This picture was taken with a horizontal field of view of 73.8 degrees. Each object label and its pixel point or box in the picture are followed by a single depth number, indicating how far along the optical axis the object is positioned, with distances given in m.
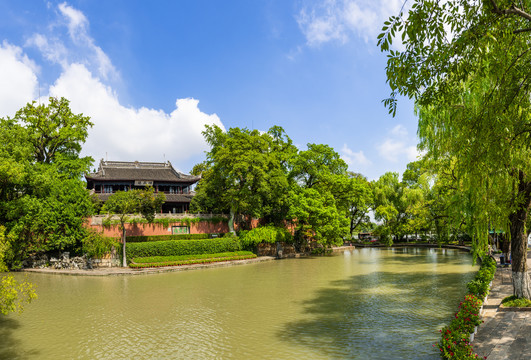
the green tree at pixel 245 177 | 31.55
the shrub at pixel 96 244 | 26.78
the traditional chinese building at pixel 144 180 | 37.31
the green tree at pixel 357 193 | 36.60
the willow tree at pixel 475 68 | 5.44
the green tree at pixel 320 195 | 32.97
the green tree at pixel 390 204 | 42.16
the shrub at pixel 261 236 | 32.62
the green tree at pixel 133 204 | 29.28
